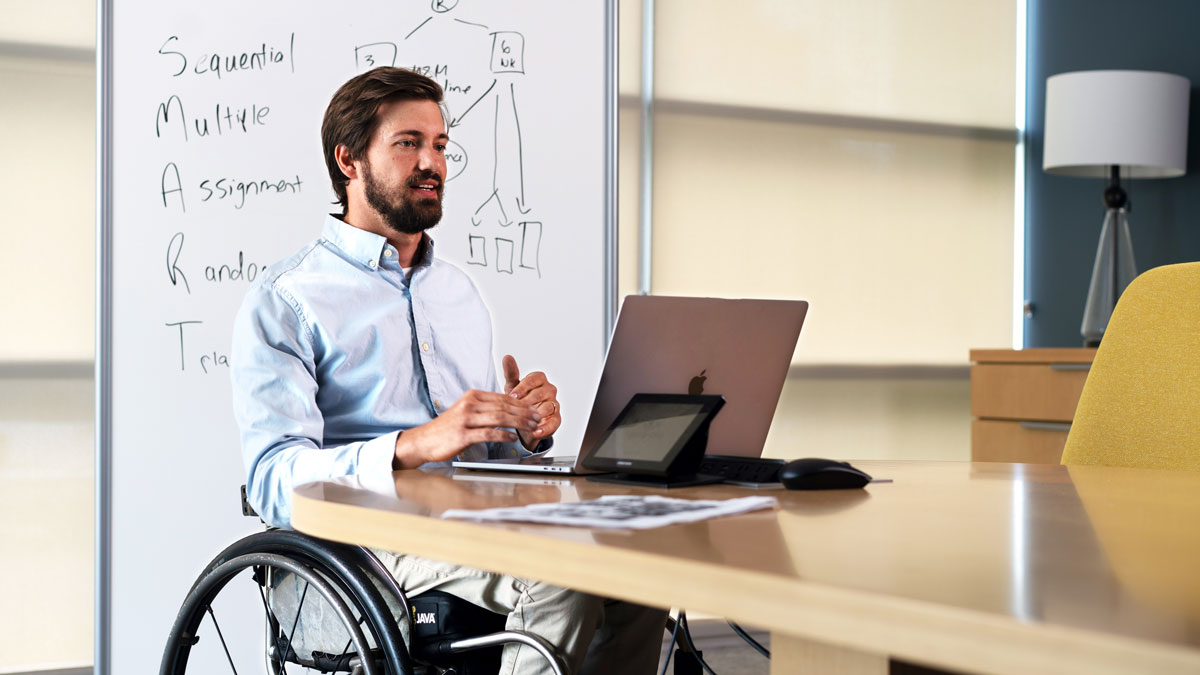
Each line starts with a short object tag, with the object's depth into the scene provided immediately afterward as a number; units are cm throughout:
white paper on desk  82
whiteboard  243
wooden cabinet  301
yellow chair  157
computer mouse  110
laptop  126
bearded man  132
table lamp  323
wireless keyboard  114
